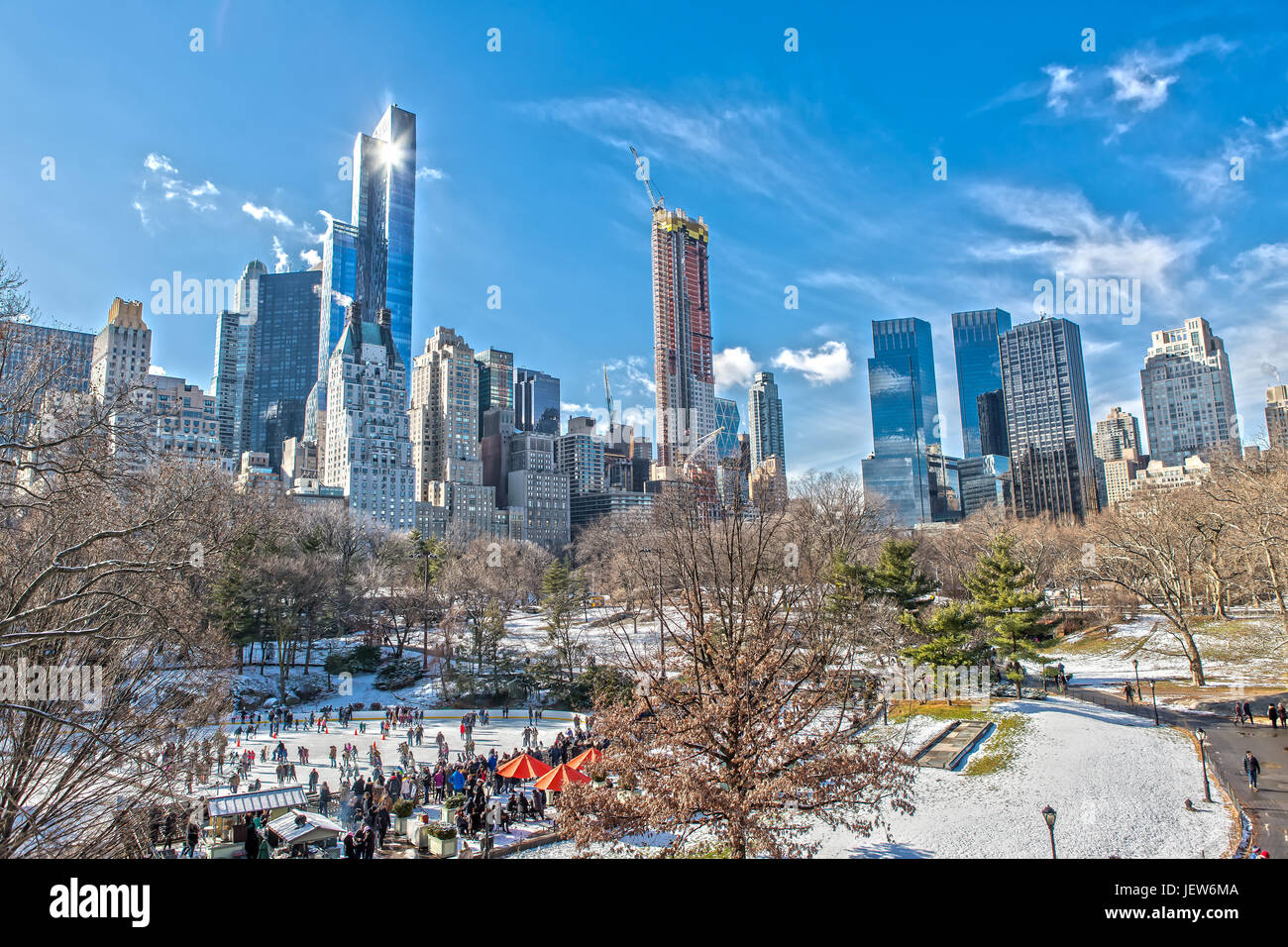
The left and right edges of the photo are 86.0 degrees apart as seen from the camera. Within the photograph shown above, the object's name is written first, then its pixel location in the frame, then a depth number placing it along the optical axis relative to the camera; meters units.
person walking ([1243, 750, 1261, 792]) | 21.34
